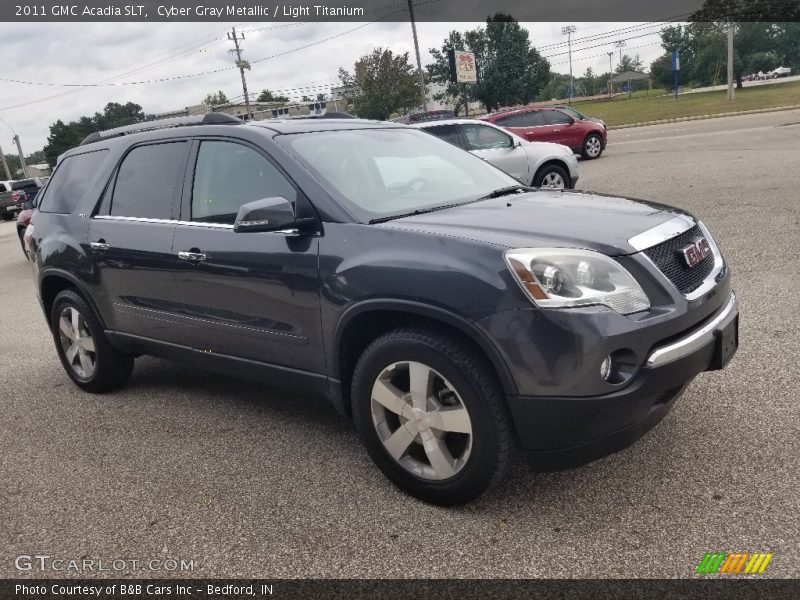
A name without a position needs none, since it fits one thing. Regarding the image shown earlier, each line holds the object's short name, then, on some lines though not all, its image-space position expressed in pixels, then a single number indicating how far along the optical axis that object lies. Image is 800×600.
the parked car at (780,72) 98.06
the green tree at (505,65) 84.44
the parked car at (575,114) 20.05
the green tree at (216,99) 82.25
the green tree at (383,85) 64.25
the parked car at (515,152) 12.34
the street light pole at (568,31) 96.81
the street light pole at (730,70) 47.80
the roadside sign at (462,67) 47.09
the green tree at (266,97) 80.47
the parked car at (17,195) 25.12
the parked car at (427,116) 21.66
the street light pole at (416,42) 41.75
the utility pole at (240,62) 53.97
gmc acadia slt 2.60
